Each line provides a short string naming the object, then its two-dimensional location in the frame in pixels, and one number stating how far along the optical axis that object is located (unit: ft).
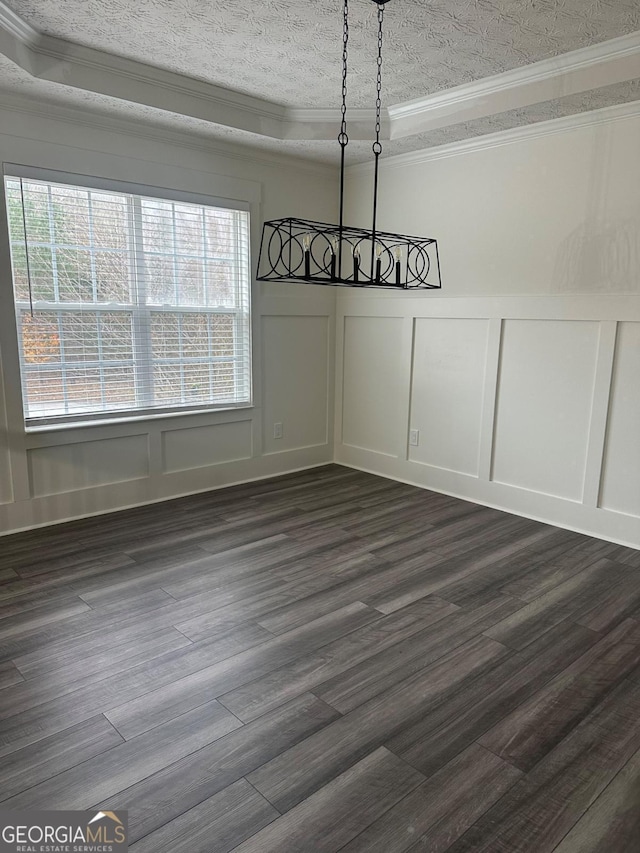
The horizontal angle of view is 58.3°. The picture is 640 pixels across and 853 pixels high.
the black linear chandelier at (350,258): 13.97
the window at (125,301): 11.00
